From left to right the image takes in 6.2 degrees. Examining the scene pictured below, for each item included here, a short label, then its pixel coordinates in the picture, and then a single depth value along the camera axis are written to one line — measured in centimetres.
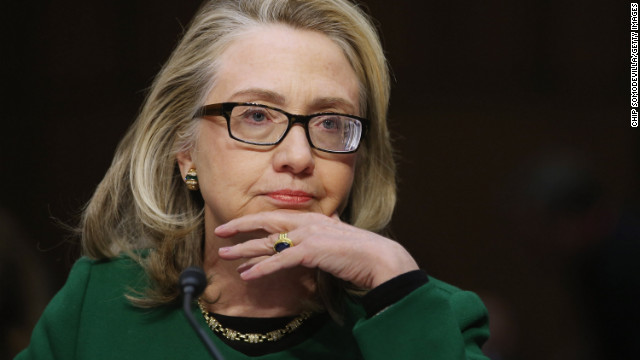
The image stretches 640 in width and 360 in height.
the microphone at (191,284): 499
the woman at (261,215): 510
